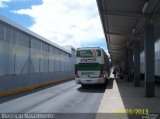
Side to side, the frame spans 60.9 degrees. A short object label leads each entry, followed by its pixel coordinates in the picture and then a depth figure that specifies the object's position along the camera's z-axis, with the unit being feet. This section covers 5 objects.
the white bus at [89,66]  35.58
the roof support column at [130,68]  51.33
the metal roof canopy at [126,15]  22.83
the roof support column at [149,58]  24.67
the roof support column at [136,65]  36.41
